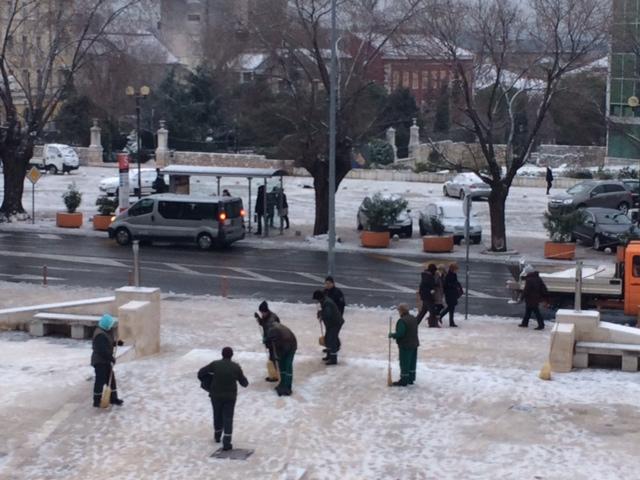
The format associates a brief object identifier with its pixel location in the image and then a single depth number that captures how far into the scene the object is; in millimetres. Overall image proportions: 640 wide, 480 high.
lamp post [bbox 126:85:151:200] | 46269
